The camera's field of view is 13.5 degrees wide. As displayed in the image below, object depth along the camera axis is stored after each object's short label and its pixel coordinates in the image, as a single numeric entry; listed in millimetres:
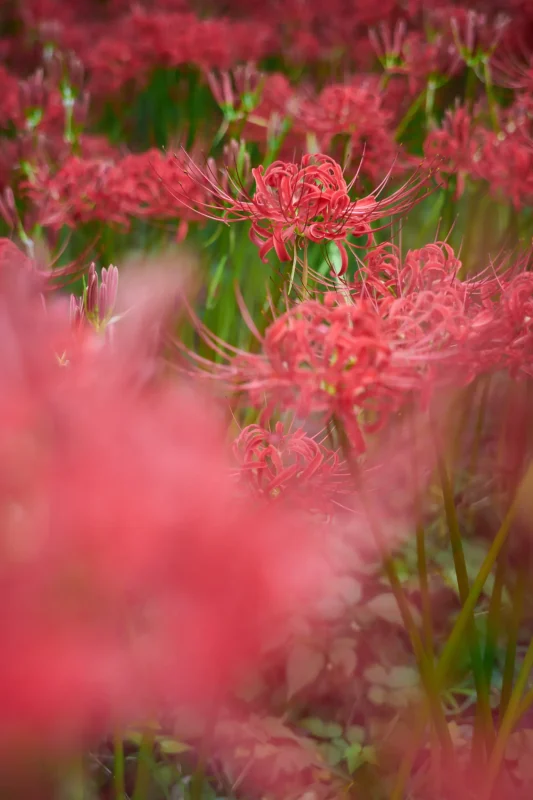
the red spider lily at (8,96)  2528
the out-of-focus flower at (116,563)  1029
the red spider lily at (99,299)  1724
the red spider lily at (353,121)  2177
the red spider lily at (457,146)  2197
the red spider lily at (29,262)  1875
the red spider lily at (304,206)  1693
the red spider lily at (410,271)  1699
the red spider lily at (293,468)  1708
